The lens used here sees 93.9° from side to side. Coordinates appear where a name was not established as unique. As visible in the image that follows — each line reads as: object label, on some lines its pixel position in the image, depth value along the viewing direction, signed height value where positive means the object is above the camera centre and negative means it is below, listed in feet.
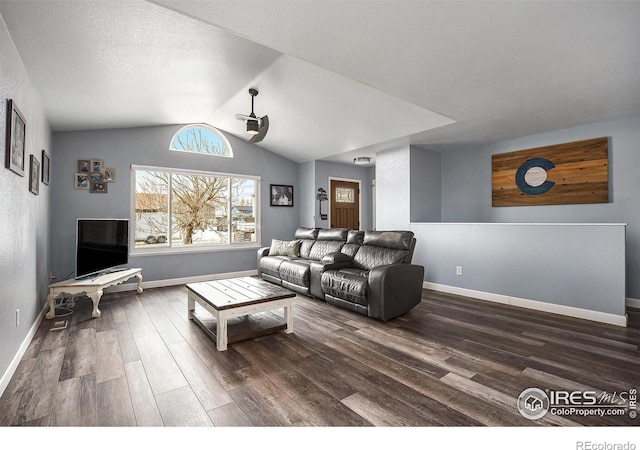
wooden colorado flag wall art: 12.96 +2.42
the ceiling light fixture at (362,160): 20.89 +4.70
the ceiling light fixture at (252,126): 11.81 +4.00
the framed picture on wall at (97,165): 15.37 +3.23
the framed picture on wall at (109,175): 15.74 +2.77
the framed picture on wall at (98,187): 15.37 +2.06
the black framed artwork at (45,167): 12.01 +2.54
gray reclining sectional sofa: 11.09 -1.92
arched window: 18.07 +5.39
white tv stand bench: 11.52 -2.41
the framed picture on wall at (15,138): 7.23 +2.31
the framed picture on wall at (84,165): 15.06 +3.14
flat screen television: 12.55 -0.84
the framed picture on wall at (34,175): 9.68 +1.76
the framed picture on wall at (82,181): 14.98 +2.35
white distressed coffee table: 8.74 -2.36
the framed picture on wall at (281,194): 21.86 +2.39
